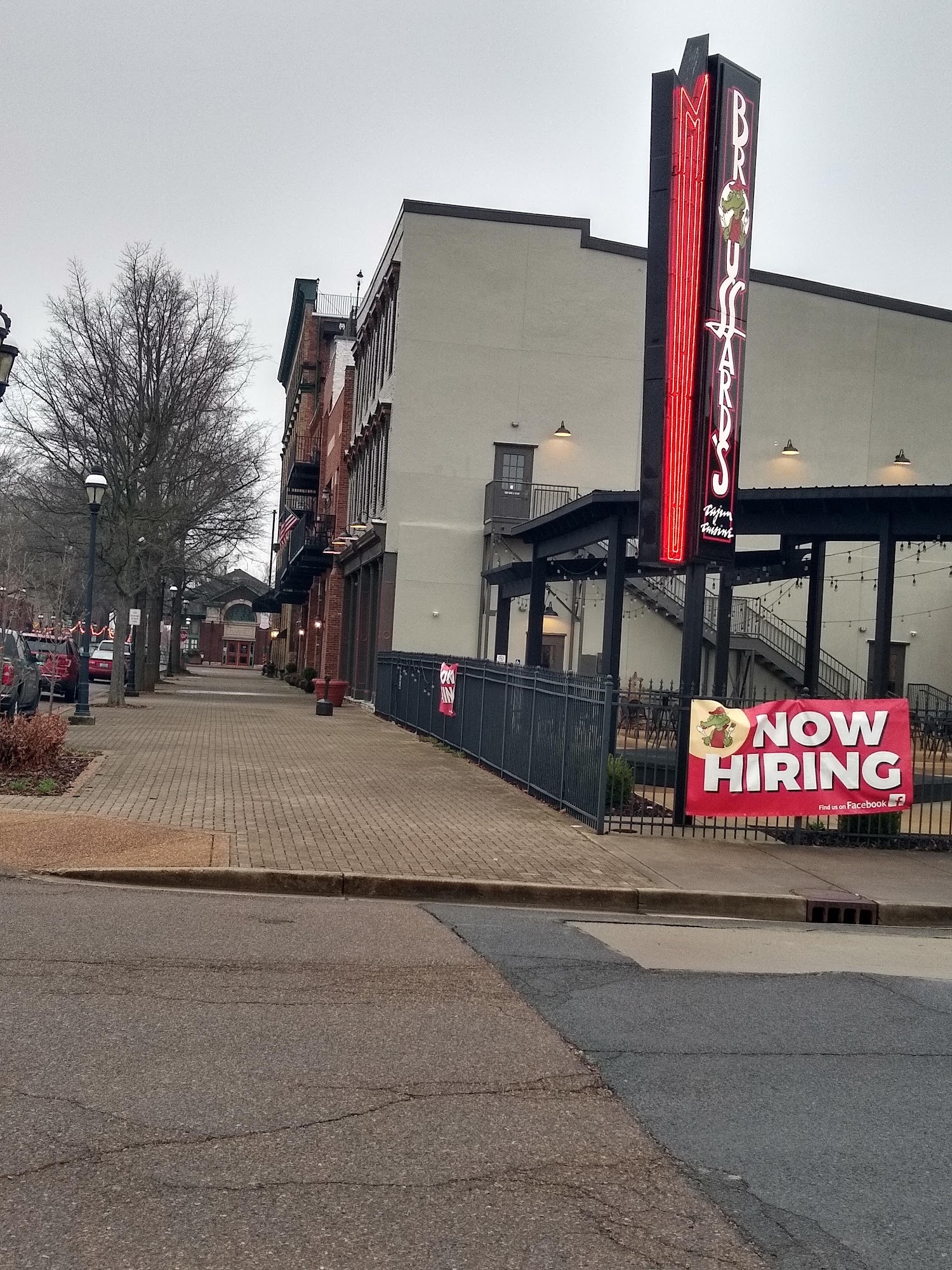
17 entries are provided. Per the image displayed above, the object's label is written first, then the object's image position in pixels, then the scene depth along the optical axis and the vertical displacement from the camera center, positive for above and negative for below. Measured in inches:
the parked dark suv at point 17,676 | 829.8 -32.4
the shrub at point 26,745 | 561.0 -49.7
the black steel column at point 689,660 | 514.6 +3.2
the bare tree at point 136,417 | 1251.2 +210.3
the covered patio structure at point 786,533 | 680.4 +81.3
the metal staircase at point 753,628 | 1305.4 +42.8
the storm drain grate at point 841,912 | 398.0 -70.7
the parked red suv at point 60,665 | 1302.9 -35.1
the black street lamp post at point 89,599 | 954.7 +25.2
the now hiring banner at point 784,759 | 498.9 -32.9
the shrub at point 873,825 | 526.6 -58.6
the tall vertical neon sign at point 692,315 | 550.9 +146.6
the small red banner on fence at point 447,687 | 853.8 -22.2
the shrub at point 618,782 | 554.3 -50.8
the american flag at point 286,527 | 2345.0 +218.8
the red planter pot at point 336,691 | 1350.9 -45.7
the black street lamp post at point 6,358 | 526.9 +108.0
